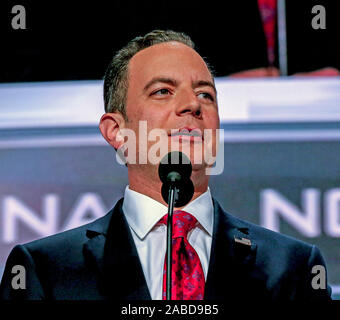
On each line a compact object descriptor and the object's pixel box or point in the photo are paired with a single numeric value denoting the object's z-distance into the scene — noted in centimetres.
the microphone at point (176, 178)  544
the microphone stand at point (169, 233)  540
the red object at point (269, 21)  603
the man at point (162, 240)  556
